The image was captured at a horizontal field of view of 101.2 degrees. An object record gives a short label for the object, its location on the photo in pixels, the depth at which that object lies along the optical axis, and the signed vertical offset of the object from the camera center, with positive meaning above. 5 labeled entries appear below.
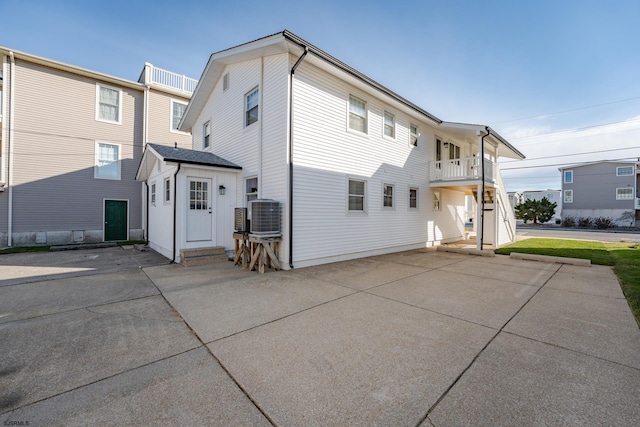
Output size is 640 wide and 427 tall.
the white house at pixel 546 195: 36.38 +2.72
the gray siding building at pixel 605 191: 26.59 +2.42
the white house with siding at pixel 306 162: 7.32 +1.69
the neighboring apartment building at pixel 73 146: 10.85 +2.92
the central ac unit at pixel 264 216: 6.81 -0.13
